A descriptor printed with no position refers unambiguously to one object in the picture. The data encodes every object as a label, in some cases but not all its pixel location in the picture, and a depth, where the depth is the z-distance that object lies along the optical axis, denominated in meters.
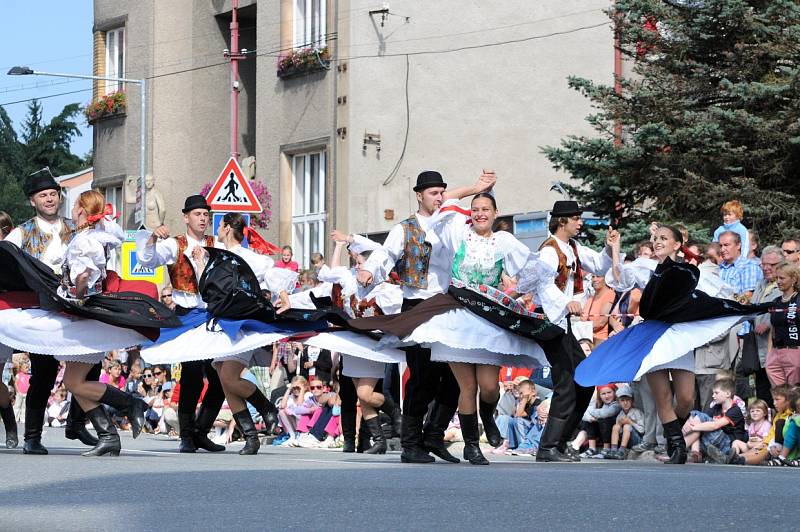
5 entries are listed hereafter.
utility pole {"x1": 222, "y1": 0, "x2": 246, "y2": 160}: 32.75
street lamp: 33.41
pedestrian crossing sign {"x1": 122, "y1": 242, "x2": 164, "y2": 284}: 25.33
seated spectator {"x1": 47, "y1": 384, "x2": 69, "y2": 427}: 23.52
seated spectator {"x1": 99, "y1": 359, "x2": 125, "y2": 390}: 22.89
